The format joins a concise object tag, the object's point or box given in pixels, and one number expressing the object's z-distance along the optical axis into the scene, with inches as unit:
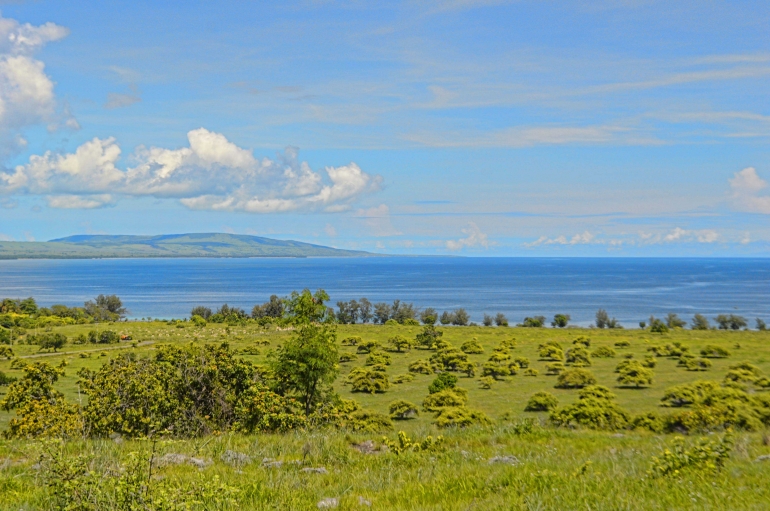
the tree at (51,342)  2923.2
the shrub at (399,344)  2913.4
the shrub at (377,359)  2328.7
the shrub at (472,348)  2706.7
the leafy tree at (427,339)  3006.9
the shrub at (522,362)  2278.5
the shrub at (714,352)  2424.1
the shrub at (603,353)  2527.3
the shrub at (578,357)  2319.1
